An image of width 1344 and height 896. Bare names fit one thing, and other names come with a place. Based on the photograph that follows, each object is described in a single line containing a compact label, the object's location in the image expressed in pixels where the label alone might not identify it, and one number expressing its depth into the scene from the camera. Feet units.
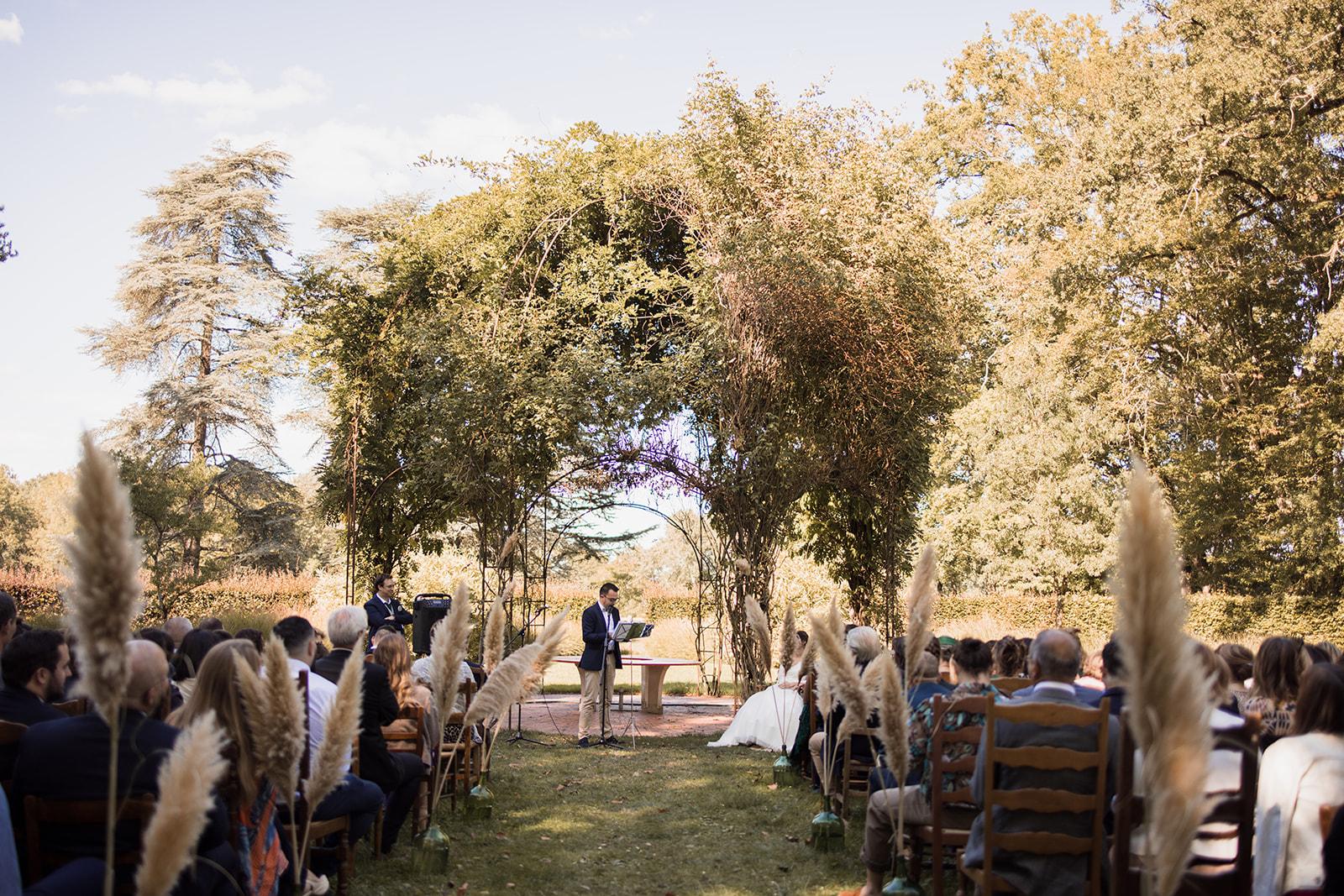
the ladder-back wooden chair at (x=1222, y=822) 9.40
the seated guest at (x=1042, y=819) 15.01
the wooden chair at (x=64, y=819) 11.62
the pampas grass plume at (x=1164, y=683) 6.64
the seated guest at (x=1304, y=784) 13.41
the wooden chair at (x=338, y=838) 18.60
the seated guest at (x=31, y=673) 14.90
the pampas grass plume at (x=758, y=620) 32.17
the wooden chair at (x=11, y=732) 13.71
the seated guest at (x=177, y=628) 25.87
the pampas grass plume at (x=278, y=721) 10.94
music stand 42.19
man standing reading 42.86
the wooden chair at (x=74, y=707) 16.46
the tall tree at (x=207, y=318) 104.22
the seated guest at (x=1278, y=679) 18.65
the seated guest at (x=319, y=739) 19.40
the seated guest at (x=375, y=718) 22.31
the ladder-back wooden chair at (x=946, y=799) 17.66
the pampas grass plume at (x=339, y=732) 11.86
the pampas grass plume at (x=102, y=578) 7.17
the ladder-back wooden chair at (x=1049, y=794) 14.85
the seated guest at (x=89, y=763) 12.17
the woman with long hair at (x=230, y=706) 13.55
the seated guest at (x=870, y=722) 26.16
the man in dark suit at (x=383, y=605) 43.11
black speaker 47.37
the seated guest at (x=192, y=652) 22.16
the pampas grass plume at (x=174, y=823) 6.98
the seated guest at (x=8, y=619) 19.44
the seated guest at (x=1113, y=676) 16.11
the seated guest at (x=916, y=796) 18.92
